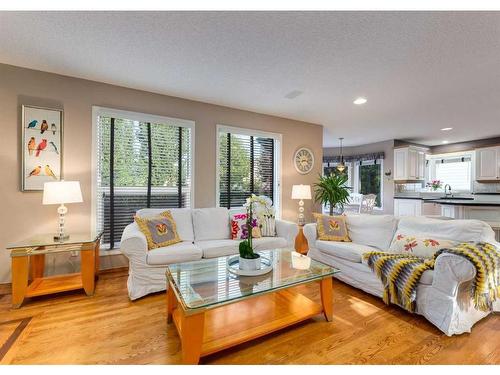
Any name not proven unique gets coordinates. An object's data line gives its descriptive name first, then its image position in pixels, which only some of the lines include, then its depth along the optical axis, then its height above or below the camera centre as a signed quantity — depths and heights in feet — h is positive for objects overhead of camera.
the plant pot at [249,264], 6.48 -2.16
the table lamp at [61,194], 7.82 -0.25
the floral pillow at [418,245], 7.09 -1.88
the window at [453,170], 21.38 +1.55
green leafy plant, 14.89 -0.30
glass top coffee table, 4.71 -2.75
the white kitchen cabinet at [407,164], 20.38 +2.00
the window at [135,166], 10.34 +0.97
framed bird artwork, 8.82 +1.58
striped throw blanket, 5.85 -2.40
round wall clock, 15.51 +1.76
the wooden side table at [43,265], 7.31 -2.73
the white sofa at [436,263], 5.84 -2.39
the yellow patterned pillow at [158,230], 8.60 -1.66
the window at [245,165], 13.24 +1.26
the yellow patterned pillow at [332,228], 10.05 -1.84
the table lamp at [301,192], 13.24 -0.32
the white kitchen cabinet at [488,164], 18.86 +1.86
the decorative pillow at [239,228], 10.23 -1.85
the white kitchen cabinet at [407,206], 19.58 -1.77
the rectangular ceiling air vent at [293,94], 10.80 +4.37
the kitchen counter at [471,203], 11.42 -0.88
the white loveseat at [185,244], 7.84 -2.27
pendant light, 21.16 +2.33
